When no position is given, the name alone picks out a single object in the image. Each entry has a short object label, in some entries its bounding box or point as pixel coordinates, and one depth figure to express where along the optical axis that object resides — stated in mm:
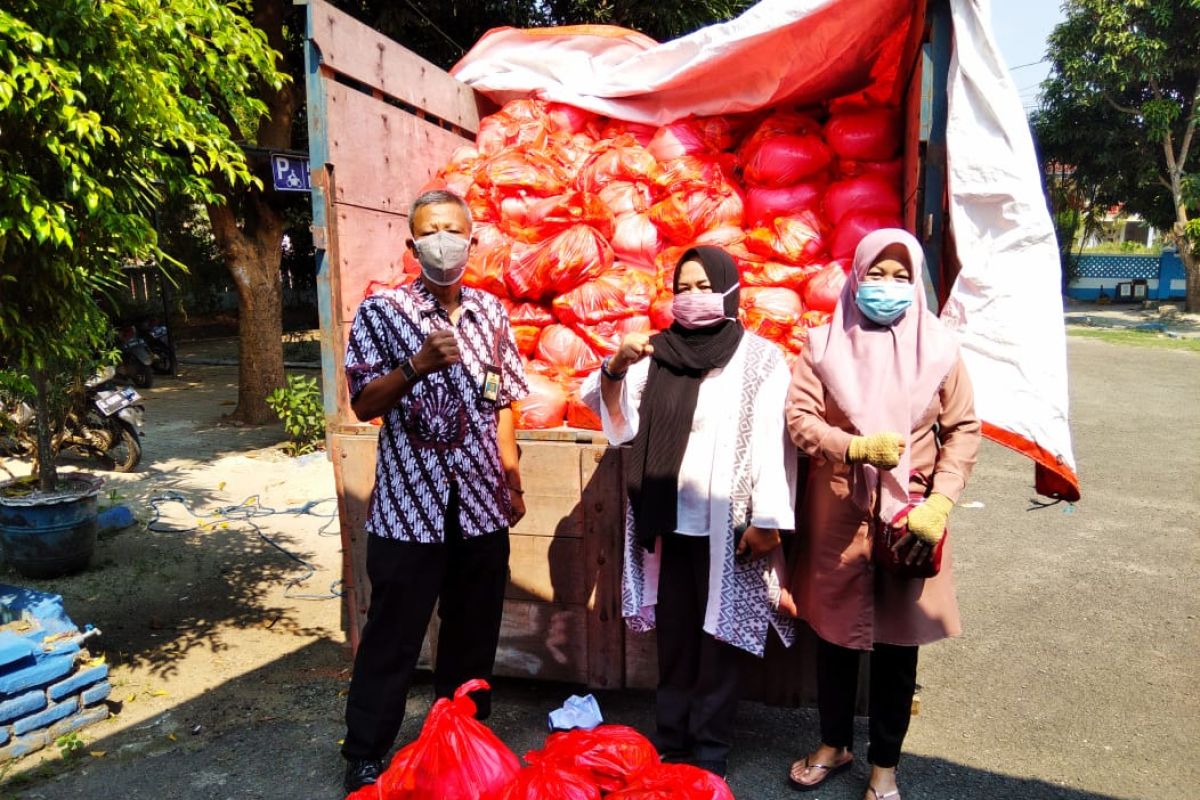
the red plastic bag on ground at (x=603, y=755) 1602
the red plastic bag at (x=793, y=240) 3381
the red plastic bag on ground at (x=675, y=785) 1482
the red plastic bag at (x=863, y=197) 3270
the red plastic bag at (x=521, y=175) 3750
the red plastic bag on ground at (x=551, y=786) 1471
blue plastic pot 4391
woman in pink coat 2217
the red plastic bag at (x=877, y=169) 3352
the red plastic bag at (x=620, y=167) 3701
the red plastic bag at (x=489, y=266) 3543
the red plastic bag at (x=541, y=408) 3082
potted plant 2455
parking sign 4988
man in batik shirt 2322
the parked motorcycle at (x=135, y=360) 11023
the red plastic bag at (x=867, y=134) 3393
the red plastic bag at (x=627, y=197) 3639
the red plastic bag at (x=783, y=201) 3523
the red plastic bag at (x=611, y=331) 3328
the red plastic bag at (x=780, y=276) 3334
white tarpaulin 2445
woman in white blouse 2379
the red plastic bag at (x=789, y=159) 3488
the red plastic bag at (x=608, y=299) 3355
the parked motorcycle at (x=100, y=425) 6809
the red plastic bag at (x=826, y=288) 3195
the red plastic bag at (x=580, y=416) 3090
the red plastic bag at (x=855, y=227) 3246
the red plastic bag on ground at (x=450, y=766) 1543
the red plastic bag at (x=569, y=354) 3338
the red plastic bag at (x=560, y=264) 3461
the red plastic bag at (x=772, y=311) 3193
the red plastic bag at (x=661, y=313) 3316
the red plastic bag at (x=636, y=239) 3572
